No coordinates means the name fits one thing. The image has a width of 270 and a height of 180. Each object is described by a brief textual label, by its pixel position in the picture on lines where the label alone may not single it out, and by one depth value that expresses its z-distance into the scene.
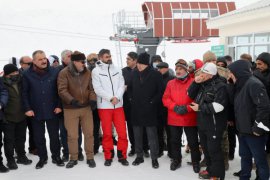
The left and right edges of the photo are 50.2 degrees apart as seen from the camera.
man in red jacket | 3.97
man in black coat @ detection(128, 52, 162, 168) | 4.29
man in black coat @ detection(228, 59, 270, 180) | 3.07
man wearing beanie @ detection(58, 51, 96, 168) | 4.21
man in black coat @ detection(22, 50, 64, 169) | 4.23
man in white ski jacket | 4.36
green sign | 8.65
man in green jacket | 4.29
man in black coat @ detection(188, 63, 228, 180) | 3.49
